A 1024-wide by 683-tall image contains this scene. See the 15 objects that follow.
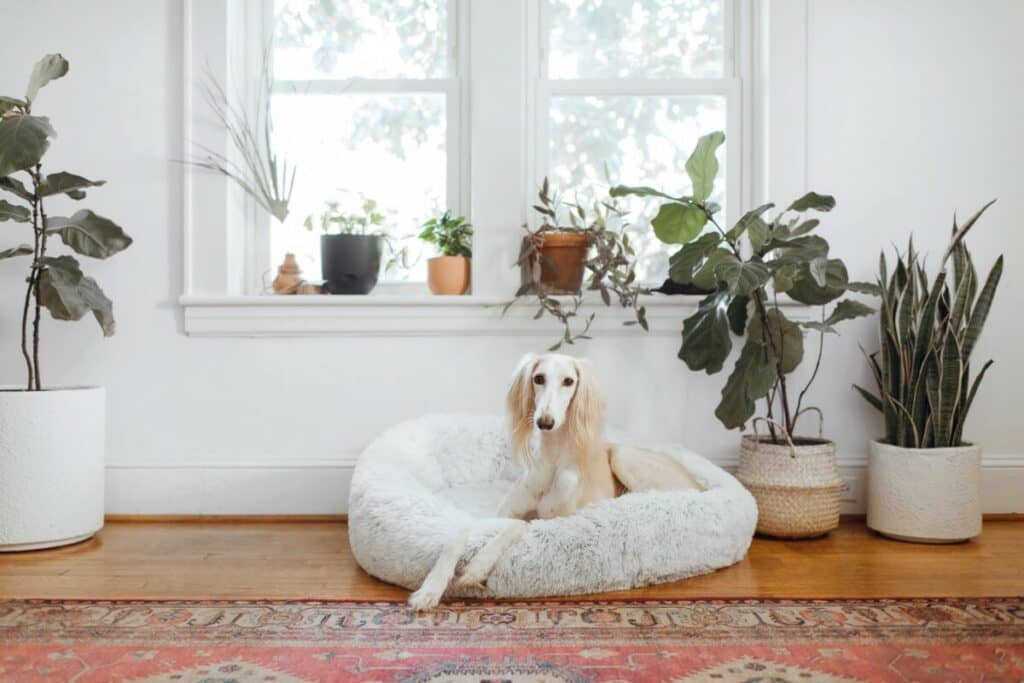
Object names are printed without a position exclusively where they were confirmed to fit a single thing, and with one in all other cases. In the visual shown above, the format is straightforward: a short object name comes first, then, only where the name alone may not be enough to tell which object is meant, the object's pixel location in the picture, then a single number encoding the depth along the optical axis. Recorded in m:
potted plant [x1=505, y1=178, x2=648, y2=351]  2.92
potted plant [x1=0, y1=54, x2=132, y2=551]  2.45
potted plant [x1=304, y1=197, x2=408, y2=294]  3.02
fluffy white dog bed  1.98
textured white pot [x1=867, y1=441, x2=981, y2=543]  2.58
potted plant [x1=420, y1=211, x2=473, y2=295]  3.05
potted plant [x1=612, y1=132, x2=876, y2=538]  2.55
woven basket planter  2.62
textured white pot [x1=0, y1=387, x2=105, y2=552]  2.45
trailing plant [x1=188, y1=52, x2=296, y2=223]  2.99
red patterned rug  1.52
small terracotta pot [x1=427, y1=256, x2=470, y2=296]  3.04
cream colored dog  2.18
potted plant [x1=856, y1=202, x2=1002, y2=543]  2.60
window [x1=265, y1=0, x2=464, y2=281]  3.26
